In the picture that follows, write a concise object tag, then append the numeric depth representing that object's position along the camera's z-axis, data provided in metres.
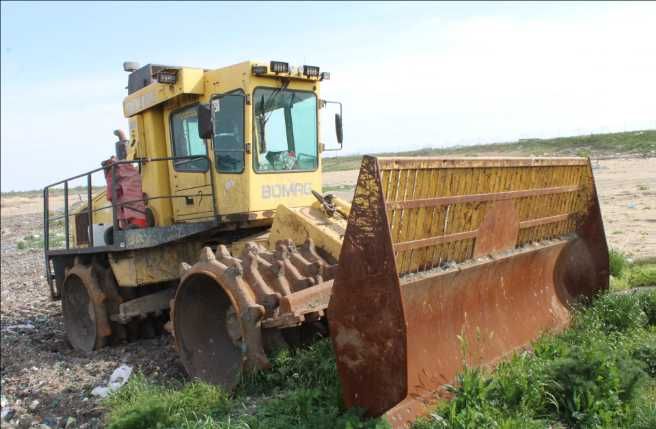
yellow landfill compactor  4.11
